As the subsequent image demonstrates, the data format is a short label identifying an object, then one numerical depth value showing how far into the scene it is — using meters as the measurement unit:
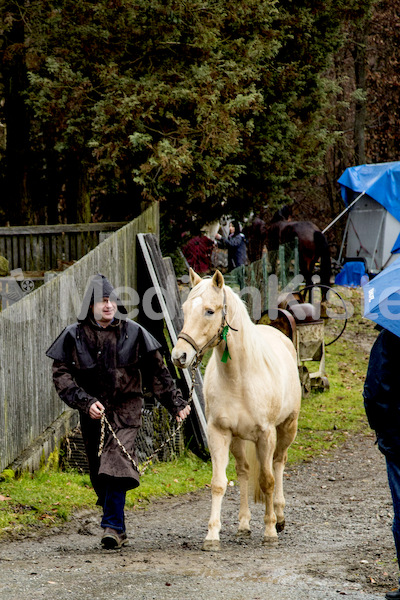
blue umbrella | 4.79
